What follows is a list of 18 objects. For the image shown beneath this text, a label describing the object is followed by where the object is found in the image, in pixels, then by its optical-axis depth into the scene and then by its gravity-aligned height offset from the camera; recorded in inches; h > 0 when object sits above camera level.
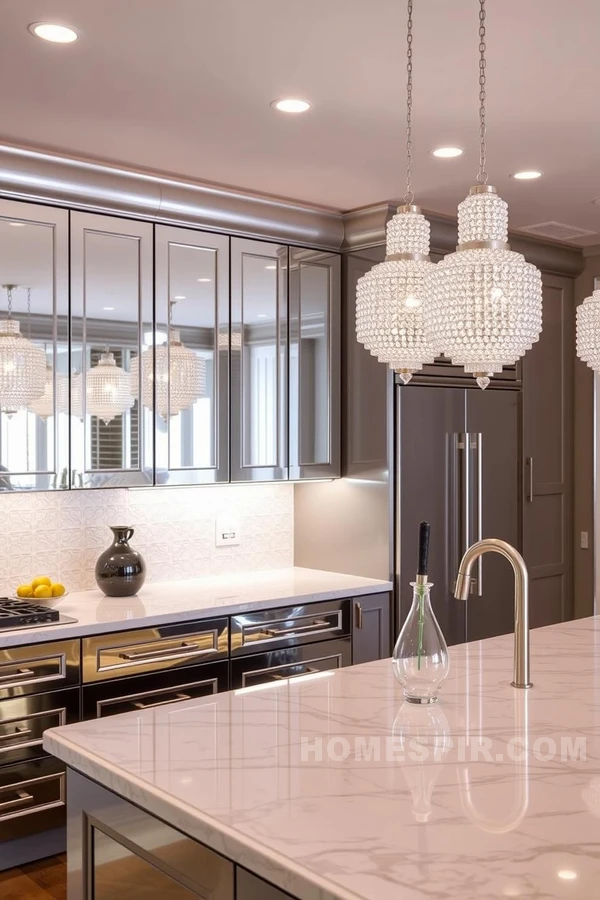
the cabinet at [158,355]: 131.0 +14.8
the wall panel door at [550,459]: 191.6 -2.5
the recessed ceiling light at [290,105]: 111.7 +42.2
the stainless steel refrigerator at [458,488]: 162.7 -7.6
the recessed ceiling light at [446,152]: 130.3 +42.3
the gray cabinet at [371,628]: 156.7 -31.1
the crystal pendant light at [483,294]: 69.8 +11.8
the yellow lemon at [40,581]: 133.6 -19.4
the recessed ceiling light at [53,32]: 90.8 +41.8
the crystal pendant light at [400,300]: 80.7 +13.1
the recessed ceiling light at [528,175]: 142.6 +42.7
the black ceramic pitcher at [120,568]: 142.0 -18.7
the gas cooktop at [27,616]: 120.6 -22.3
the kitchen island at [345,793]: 48.1 -21.7
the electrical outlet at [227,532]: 168.6 -15.5
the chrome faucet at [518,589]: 79.0 -12.2
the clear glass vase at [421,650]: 73.9 -16.5
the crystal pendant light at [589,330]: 105.5 +13.6
